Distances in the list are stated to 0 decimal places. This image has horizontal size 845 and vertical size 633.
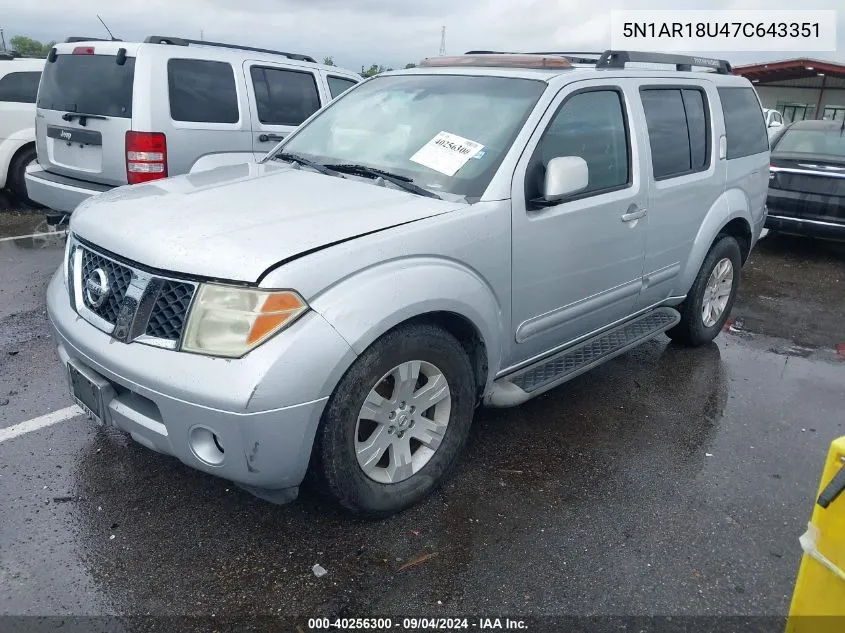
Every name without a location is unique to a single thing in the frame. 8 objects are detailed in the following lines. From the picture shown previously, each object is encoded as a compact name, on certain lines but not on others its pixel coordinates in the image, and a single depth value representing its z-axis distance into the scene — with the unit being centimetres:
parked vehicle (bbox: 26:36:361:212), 573
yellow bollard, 170
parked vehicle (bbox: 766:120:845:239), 765
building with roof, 2464
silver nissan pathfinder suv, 247
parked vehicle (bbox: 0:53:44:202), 848
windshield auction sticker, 328
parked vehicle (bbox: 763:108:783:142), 1895
